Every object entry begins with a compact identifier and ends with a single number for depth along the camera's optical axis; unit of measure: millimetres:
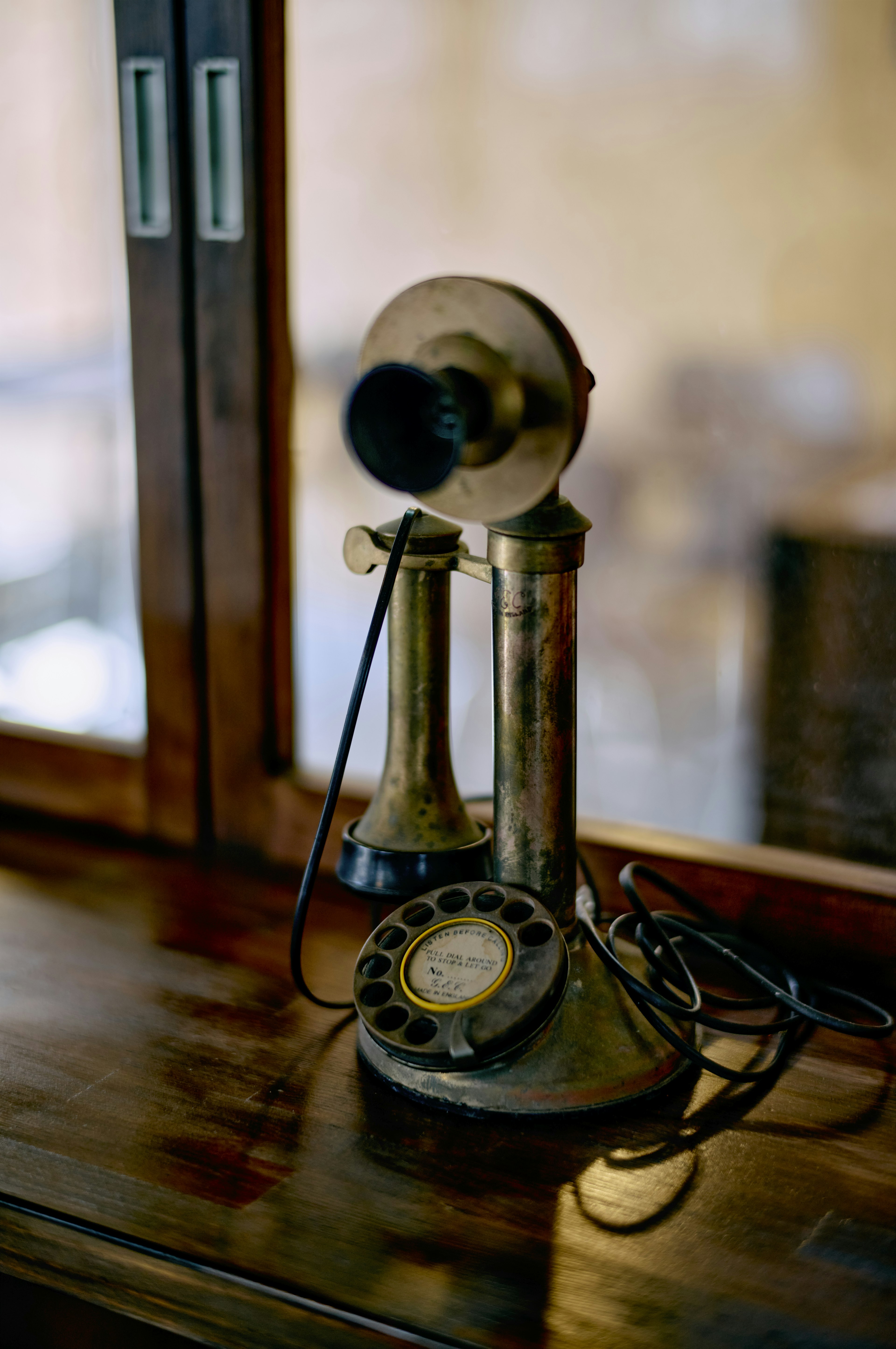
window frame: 1059
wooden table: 605
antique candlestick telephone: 667
